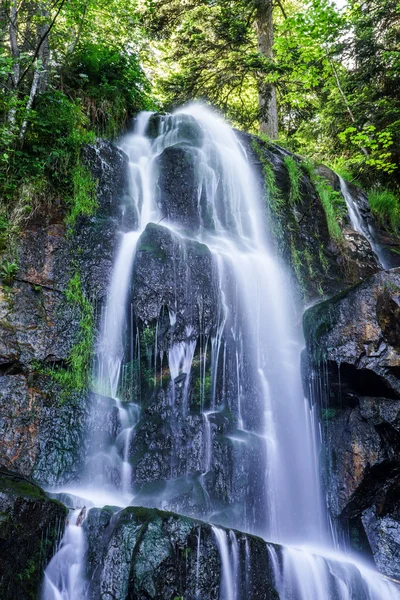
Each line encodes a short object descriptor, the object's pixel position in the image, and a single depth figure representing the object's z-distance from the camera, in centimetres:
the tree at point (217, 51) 1258
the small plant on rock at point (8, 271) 613
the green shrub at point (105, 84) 893
